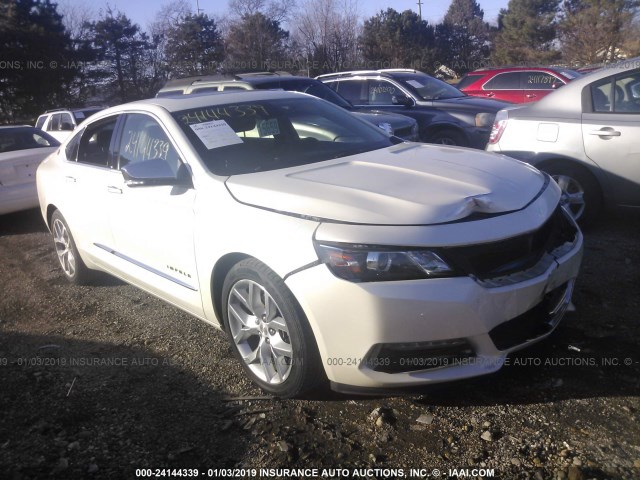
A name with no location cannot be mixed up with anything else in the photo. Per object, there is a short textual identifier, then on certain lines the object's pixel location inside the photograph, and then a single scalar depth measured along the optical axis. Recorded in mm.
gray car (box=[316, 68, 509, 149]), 8727
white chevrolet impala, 2672
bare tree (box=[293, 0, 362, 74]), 30359
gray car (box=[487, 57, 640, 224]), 5141
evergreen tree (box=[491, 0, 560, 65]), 40062
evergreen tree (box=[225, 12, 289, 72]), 34375
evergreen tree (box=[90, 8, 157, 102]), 35512
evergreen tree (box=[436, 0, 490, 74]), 41712
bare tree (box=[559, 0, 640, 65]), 28109
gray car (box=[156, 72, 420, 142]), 7688
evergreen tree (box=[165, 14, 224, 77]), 35562
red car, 12484
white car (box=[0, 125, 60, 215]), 7445
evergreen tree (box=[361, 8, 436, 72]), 35500
